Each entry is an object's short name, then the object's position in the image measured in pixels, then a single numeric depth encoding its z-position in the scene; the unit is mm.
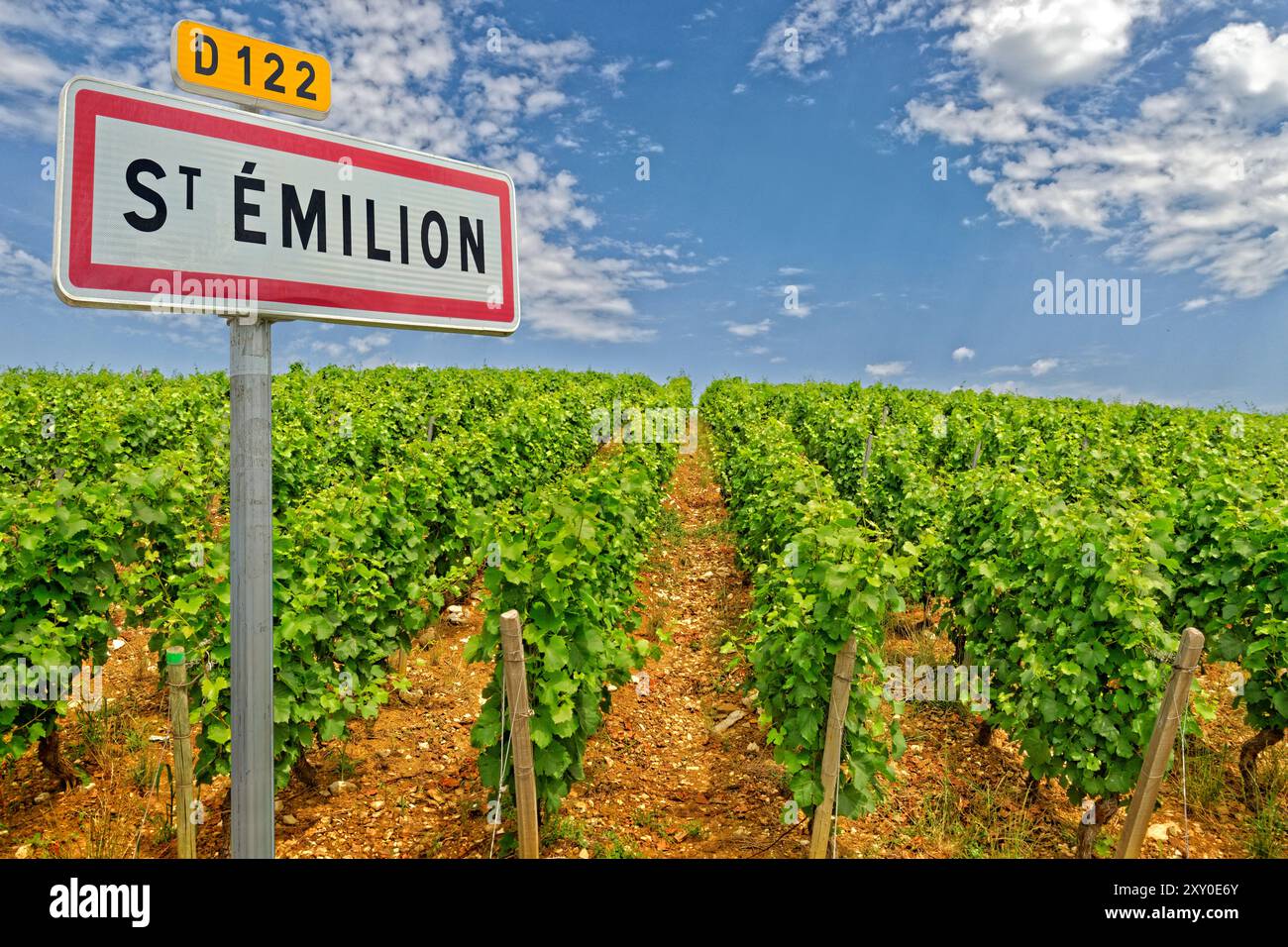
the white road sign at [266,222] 1601
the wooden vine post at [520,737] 3648
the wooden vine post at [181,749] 3244
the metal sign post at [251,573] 1686
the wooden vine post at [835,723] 4176
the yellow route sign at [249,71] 1696
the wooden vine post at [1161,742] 3812
